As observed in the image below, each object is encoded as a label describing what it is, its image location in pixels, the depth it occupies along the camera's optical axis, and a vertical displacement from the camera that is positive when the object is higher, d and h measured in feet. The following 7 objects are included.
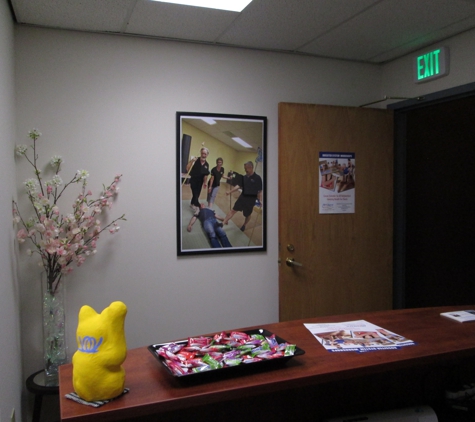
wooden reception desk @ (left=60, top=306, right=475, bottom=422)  3.91 -1.69
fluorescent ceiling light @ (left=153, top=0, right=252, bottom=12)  7.49 +3.41
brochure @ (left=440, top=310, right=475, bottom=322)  6.26 -1.61
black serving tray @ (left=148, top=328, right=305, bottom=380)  4.05 -1.54
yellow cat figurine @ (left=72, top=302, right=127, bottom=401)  3.80 -1.30
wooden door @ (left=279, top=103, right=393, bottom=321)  10.09 -0.37
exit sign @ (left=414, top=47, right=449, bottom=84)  9.65 +3.12
